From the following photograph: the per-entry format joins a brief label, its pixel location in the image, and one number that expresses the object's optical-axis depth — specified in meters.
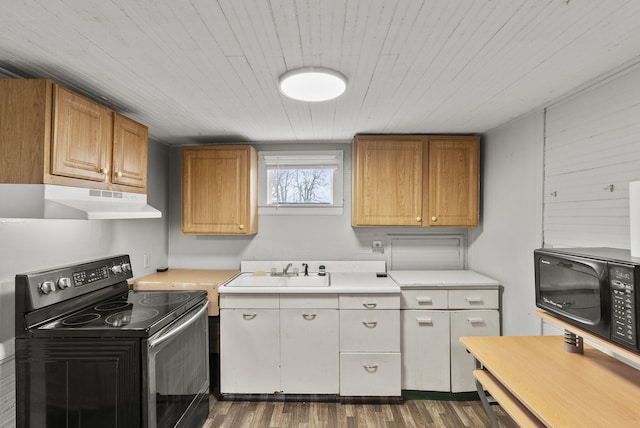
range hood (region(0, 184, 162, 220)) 1.37
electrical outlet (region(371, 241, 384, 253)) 3.05
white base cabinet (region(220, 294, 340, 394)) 2.42
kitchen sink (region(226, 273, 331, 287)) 2.60
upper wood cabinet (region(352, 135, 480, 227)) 2.73
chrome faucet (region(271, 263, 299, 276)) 2.84
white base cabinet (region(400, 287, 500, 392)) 2.43
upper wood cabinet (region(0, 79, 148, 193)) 1.39
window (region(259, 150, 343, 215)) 3.06
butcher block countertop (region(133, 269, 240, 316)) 2.45
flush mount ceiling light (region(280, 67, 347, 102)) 1.48
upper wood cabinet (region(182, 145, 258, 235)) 2.78
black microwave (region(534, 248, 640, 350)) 1.10
